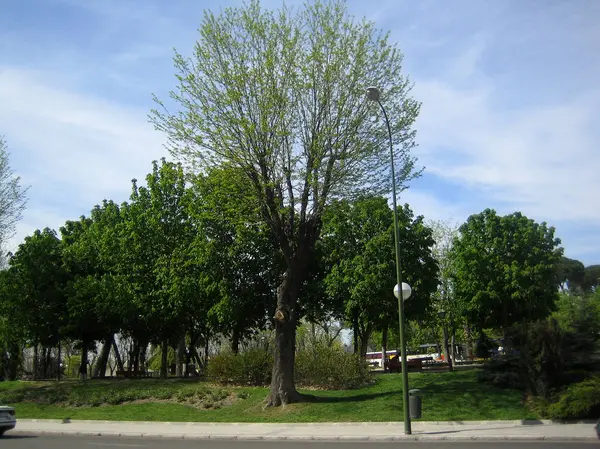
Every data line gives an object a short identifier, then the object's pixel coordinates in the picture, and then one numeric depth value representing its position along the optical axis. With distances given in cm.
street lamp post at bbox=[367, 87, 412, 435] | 1625
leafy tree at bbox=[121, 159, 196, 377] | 3550
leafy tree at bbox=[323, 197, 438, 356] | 3438
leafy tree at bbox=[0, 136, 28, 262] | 3325
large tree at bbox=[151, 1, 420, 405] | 2131
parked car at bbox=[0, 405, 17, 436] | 1808
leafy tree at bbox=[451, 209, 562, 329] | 3753
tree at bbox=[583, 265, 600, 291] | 8942
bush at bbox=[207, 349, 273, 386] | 2809
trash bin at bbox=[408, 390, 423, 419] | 1692
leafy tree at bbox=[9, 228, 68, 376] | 3591
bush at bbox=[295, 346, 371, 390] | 2555
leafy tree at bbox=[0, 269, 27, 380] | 3506
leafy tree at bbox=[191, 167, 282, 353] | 3406
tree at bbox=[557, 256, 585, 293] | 8798
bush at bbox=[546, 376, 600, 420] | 1645
